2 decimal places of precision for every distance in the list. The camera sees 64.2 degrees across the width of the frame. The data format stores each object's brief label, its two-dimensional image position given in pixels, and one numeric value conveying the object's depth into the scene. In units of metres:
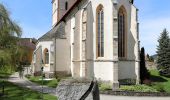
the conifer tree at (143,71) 16.52
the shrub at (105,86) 12.42
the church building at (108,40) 13.90
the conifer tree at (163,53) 22.30
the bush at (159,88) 13.03
